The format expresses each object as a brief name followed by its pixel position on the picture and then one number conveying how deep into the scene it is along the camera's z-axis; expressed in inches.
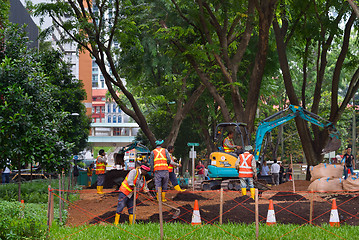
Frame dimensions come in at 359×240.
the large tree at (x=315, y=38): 880.3
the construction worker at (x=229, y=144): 803.4
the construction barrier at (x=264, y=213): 488.4
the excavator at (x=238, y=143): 837.8
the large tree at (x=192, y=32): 864.3
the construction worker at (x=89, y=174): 1375.4
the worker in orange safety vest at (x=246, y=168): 651.5
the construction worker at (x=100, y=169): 906.1
